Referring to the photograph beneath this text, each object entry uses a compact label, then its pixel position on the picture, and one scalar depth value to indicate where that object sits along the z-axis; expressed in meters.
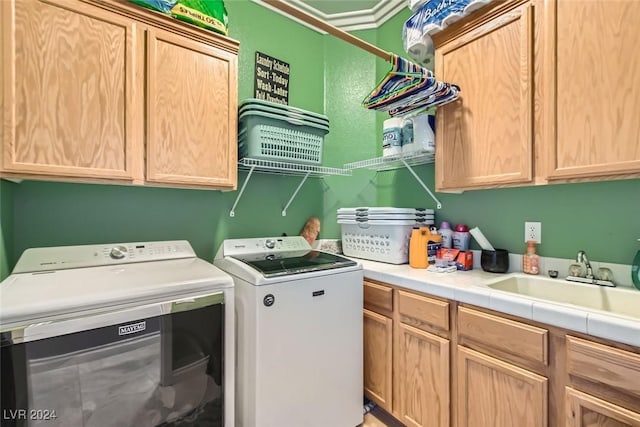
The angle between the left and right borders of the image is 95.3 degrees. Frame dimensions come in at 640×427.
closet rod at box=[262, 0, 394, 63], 1.29
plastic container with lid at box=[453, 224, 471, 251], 1.85
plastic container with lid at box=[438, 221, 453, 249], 1.91
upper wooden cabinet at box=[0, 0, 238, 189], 1.18
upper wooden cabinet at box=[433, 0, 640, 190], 1.13
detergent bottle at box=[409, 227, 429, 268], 1.80
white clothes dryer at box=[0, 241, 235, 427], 0.94
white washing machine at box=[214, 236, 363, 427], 1.39
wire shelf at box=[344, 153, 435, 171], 1.93
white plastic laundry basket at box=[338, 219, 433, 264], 1.90
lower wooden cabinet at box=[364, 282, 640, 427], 0.95
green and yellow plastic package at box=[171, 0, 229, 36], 1.51
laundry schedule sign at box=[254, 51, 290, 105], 2.15
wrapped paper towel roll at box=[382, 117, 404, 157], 1.95
